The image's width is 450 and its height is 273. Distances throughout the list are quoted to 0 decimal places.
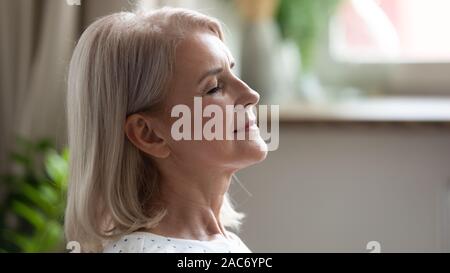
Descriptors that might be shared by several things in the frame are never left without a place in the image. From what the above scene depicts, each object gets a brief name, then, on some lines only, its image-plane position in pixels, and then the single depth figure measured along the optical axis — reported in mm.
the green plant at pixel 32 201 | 2309
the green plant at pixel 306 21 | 2865
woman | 1402
